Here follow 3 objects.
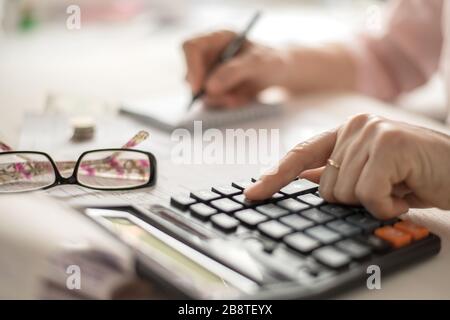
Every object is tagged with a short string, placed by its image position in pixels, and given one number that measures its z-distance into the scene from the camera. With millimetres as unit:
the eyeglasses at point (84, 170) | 811
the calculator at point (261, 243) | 673
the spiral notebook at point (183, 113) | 977
